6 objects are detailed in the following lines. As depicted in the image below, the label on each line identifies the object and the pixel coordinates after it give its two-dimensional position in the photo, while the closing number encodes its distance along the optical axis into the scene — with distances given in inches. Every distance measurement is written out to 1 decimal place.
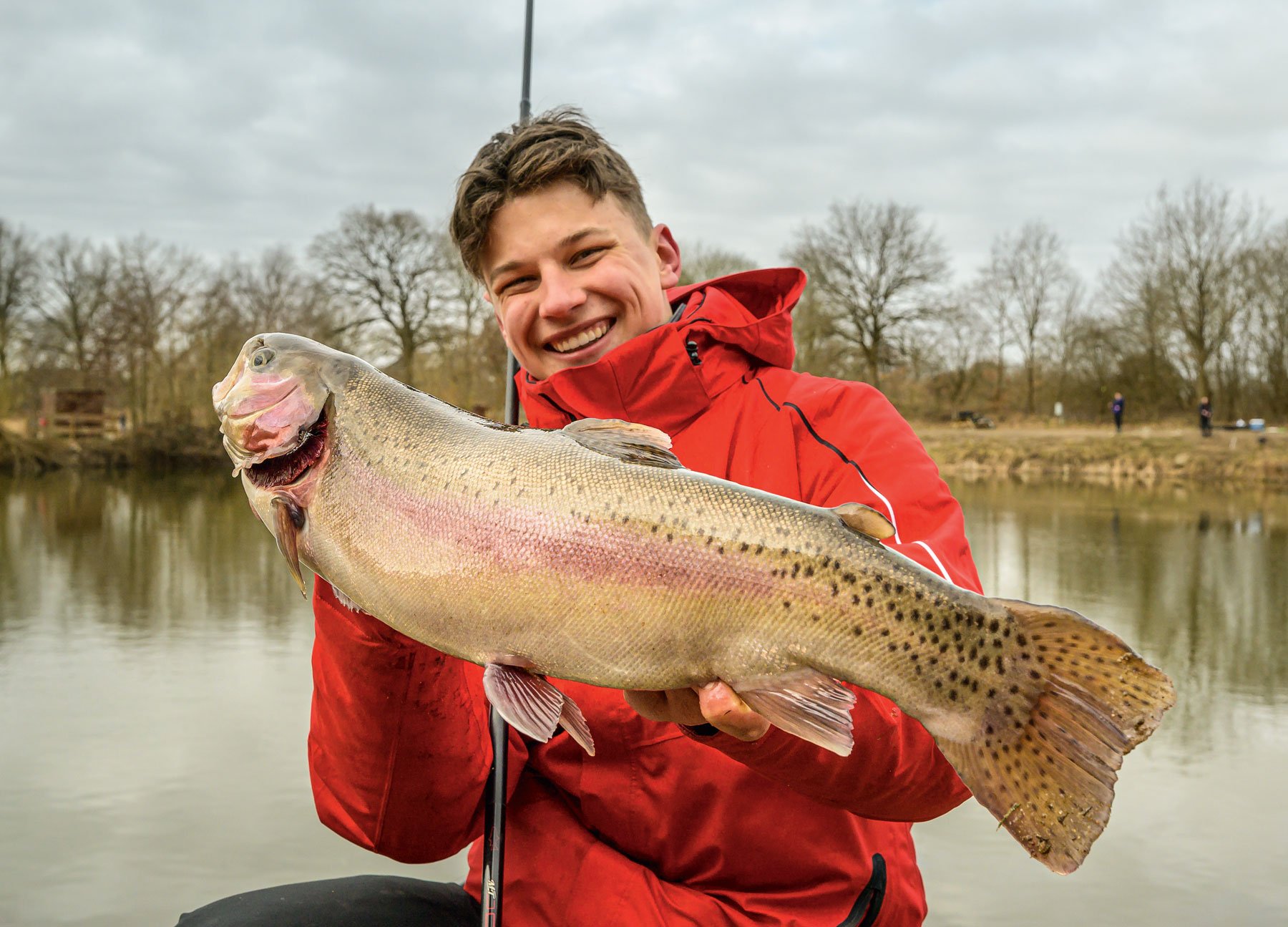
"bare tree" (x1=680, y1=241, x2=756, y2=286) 1871.3
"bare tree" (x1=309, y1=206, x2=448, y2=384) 1731.1
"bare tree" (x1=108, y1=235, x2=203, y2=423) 1553.9
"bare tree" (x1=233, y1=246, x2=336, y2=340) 1612.9
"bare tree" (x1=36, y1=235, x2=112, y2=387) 1807.3
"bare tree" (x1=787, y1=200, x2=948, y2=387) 1844.2
